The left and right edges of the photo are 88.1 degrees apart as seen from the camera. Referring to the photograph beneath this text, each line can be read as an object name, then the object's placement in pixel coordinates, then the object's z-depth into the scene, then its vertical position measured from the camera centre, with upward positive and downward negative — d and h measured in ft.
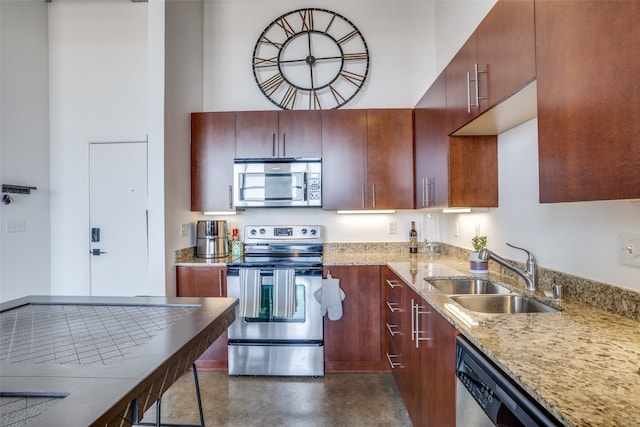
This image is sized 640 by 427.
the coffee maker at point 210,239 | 9.39 -0.58
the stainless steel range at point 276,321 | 8.34 -2.64
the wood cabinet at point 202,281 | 8.68 -1.62
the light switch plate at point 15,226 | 9.79 -0.14
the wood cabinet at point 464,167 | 6.80 +1.03
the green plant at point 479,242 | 7.23 -0.58
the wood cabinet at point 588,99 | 2.58 +1.03
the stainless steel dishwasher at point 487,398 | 2.48 -1.60
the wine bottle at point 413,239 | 10.26 -0.70
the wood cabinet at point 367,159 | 9.46 +1.68
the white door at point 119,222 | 10.59 -0.05
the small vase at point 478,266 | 6.70 -1.02
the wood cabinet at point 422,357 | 4.18 -2.23
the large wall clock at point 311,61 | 10.69 +5.08
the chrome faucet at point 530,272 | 5.33 -0.92
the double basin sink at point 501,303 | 4.90 -1.35
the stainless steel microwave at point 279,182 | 9.46 +1.04
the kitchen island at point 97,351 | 2.16 -1.17
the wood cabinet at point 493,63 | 4.02 +2.25
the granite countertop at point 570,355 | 2.15 -1.24
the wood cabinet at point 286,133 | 9.56 +2.46
